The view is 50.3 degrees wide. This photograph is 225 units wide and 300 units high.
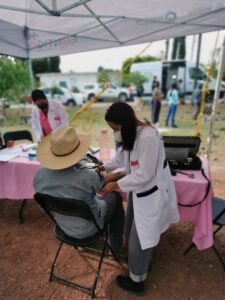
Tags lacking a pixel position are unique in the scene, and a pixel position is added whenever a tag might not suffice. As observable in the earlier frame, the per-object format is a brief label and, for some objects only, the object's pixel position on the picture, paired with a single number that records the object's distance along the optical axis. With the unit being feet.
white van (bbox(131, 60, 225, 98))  50.19
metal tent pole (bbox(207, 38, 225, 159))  10.26
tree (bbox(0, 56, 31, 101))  37.21
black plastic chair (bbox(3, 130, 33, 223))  11.69
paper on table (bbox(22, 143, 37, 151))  9.49
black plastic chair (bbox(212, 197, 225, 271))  6.56
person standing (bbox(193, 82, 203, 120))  30.98
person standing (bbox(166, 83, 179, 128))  27.90
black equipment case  6.77
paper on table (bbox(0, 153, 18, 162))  8.25
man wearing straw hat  5.16
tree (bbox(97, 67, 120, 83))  69.85
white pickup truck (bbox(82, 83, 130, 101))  56.39
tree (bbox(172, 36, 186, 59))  96.14
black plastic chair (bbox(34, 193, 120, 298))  5.10
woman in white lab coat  5.09
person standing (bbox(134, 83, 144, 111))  44.79
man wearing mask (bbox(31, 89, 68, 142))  11.53
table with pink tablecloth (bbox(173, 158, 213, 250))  6.16
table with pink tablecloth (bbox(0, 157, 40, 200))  7.99
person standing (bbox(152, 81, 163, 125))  27.91
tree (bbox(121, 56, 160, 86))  53.98
